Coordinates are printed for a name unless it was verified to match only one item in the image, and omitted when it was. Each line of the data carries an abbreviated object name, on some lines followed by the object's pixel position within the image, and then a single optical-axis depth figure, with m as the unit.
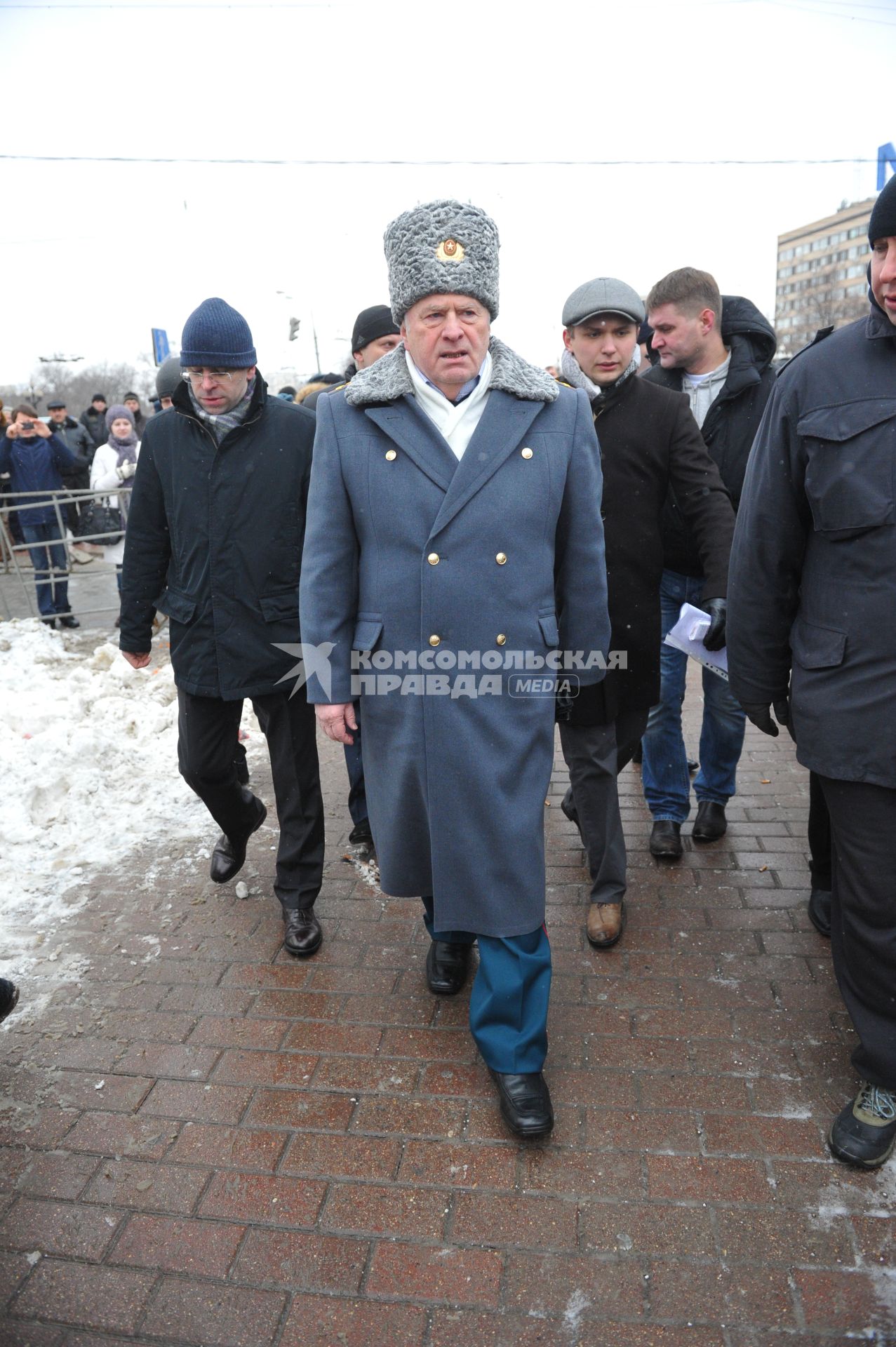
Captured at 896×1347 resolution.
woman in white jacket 10.12
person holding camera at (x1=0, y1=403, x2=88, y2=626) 9.50
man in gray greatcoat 2.59
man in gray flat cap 3.48
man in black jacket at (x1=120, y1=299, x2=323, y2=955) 3.51
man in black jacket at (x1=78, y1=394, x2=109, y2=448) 16.08
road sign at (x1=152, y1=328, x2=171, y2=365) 19.45
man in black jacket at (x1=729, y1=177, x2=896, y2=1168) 2.37
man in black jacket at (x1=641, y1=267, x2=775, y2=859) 3.99
